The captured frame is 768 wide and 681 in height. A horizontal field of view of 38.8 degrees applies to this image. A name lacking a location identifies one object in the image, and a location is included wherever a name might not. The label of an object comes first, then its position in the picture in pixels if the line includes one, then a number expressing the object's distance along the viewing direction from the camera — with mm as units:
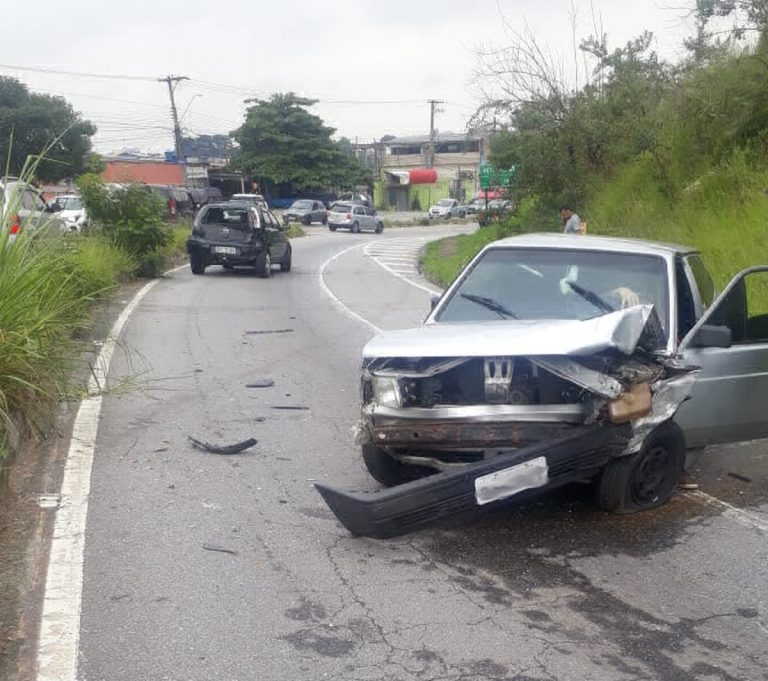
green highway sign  28875
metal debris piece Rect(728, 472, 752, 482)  7449
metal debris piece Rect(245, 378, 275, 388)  10766
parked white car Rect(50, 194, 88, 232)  27938
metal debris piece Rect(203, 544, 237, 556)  5828
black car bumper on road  5523
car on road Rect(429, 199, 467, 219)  71350
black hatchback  24734
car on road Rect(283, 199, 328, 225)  61625
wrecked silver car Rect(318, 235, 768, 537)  5629
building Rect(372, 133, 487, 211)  93000
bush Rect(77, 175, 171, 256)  22859
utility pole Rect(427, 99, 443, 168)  96000
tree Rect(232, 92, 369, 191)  73875
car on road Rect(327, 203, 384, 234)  56188
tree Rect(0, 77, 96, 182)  47688
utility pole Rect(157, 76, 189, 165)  66125
